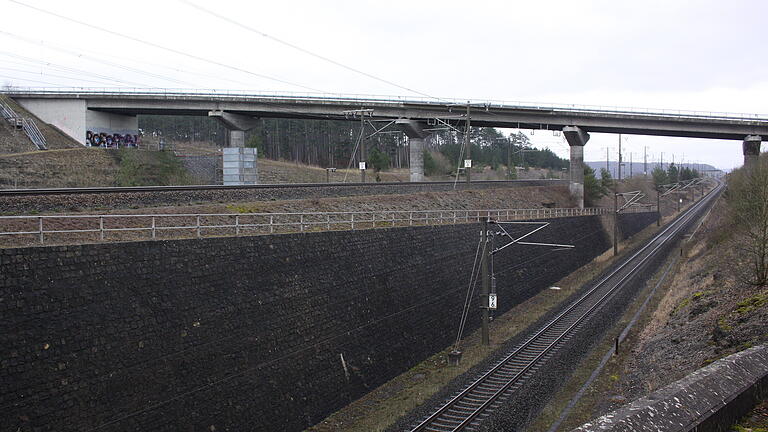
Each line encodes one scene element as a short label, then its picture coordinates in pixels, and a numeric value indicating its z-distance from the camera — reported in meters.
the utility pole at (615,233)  57.88
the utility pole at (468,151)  48.06
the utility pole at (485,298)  28.94
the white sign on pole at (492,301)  29.67
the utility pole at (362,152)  46.19
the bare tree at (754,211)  26.22
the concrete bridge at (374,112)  58.31
